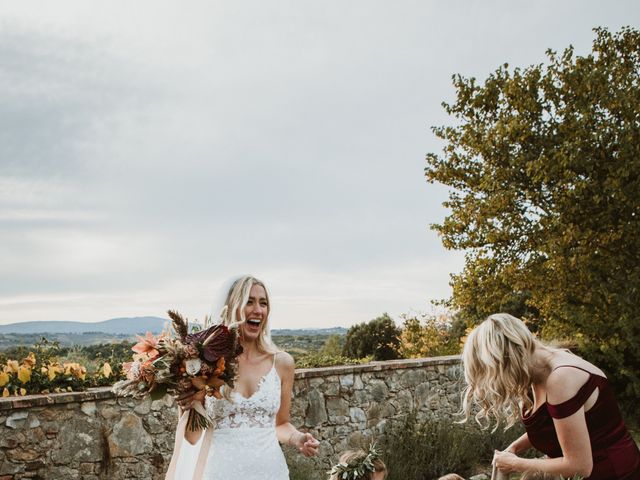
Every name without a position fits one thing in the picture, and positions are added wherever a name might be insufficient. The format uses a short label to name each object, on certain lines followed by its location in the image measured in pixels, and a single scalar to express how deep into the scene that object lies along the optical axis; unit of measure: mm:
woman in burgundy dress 2779
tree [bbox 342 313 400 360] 14734
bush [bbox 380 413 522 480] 7457
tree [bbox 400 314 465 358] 12961
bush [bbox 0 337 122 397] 5668
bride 3326
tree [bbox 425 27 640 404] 10641
